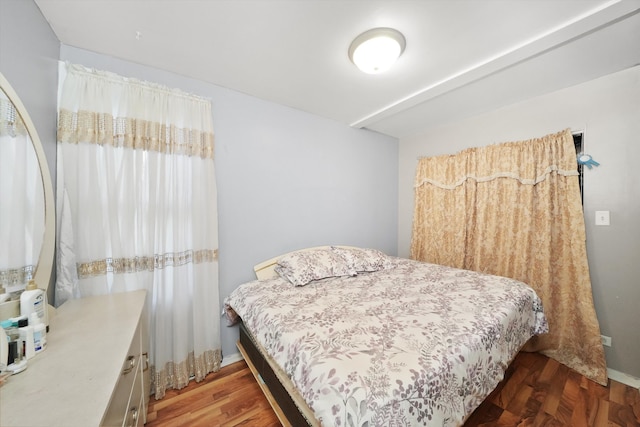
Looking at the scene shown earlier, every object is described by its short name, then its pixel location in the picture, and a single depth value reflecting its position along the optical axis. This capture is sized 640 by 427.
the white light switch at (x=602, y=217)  1.86
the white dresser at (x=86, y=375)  0.60
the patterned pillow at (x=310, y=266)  1.96
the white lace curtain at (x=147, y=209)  1.44
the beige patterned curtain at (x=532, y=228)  1.92
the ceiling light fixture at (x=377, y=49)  1.41
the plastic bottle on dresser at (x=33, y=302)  0.89
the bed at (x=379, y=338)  0.84
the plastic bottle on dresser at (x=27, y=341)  0.80
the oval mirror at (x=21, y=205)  0.94
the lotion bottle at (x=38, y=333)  0.84
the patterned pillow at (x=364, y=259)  2.27
